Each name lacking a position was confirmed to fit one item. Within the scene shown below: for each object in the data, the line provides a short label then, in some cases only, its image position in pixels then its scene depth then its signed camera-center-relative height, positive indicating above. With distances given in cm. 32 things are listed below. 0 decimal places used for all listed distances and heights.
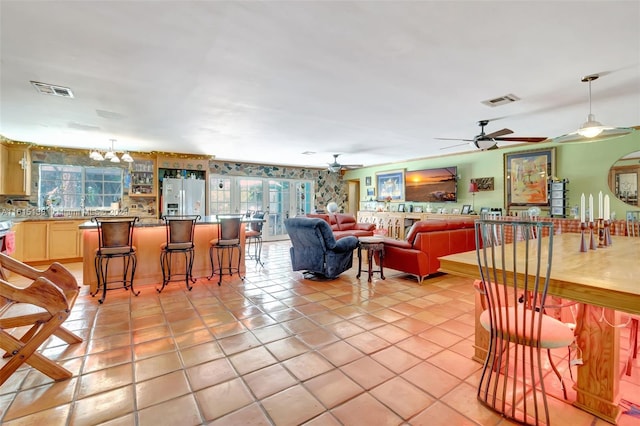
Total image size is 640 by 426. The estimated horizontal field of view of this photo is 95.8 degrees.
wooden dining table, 131 -41
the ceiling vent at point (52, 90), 306 +133
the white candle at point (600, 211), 251 +0
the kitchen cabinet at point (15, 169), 559 +80
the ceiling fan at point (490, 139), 401 +103
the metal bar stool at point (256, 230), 550 -41
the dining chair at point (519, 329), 150 -66
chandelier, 518 +98
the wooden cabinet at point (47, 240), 548 -61
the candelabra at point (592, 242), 249 -27
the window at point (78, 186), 641 +55
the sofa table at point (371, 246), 453 -56
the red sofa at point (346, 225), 730 -39
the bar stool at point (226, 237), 434 -41
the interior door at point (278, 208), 938 +7
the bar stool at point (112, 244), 357 -43
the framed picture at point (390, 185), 907 +83
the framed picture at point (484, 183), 694 +67
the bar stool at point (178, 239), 396 -40
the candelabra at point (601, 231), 275 -19
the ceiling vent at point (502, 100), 347 +138
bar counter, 389 -61
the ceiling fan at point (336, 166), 742 +114
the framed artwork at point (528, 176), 602 +76
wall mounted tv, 763 +72
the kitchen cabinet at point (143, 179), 697 +76
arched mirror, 499 +58
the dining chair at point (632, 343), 201 -96
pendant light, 270 +78
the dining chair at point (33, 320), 185 -74
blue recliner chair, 437 -58
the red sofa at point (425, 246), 440 -57
